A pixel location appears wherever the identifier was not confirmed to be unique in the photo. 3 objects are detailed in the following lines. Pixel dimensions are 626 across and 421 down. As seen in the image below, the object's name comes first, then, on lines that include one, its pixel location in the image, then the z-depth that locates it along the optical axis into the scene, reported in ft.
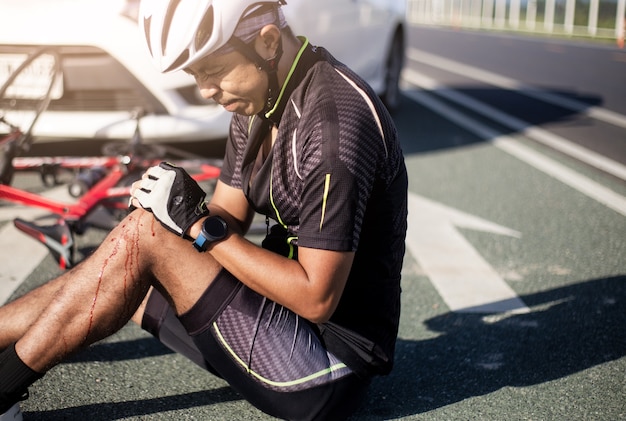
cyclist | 7.80
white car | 16.71
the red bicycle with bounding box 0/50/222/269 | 13.08
